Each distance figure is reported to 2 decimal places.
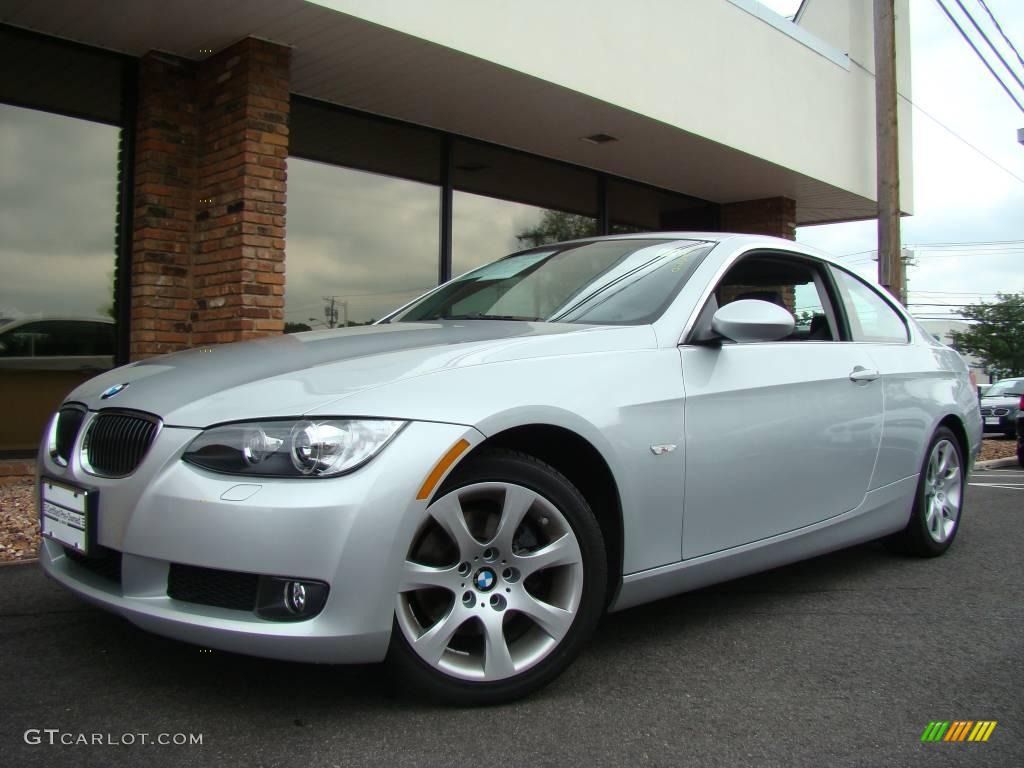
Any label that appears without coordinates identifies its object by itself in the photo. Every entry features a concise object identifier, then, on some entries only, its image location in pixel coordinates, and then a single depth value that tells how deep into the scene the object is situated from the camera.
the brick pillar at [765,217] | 11.19
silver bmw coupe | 2.13
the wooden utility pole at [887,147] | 9.55
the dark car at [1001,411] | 17.83
